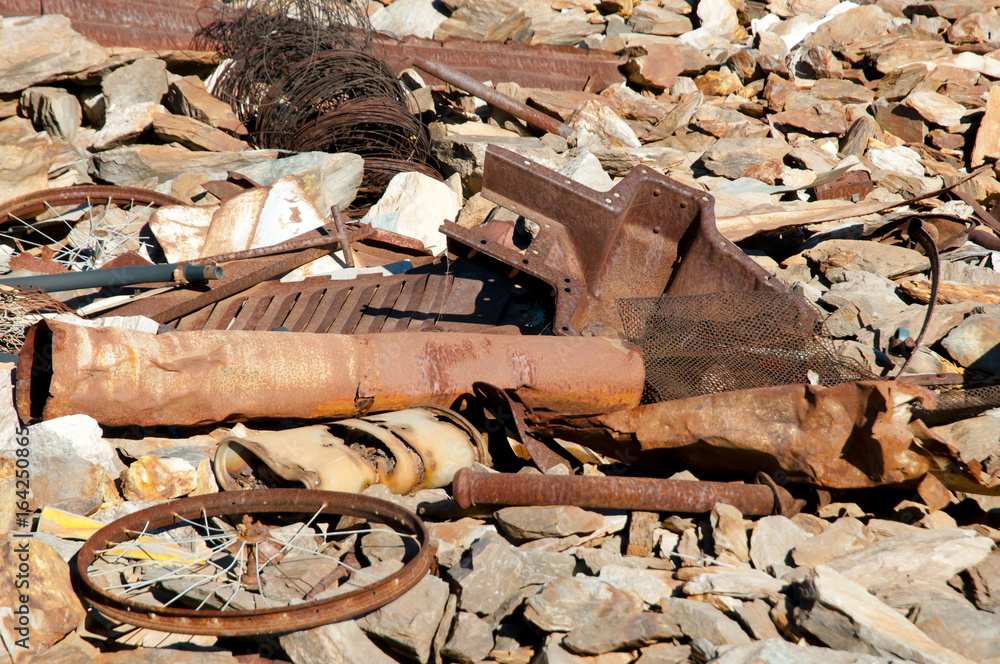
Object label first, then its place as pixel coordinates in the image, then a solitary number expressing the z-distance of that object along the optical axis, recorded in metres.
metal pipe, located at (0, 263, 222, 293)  3.77
